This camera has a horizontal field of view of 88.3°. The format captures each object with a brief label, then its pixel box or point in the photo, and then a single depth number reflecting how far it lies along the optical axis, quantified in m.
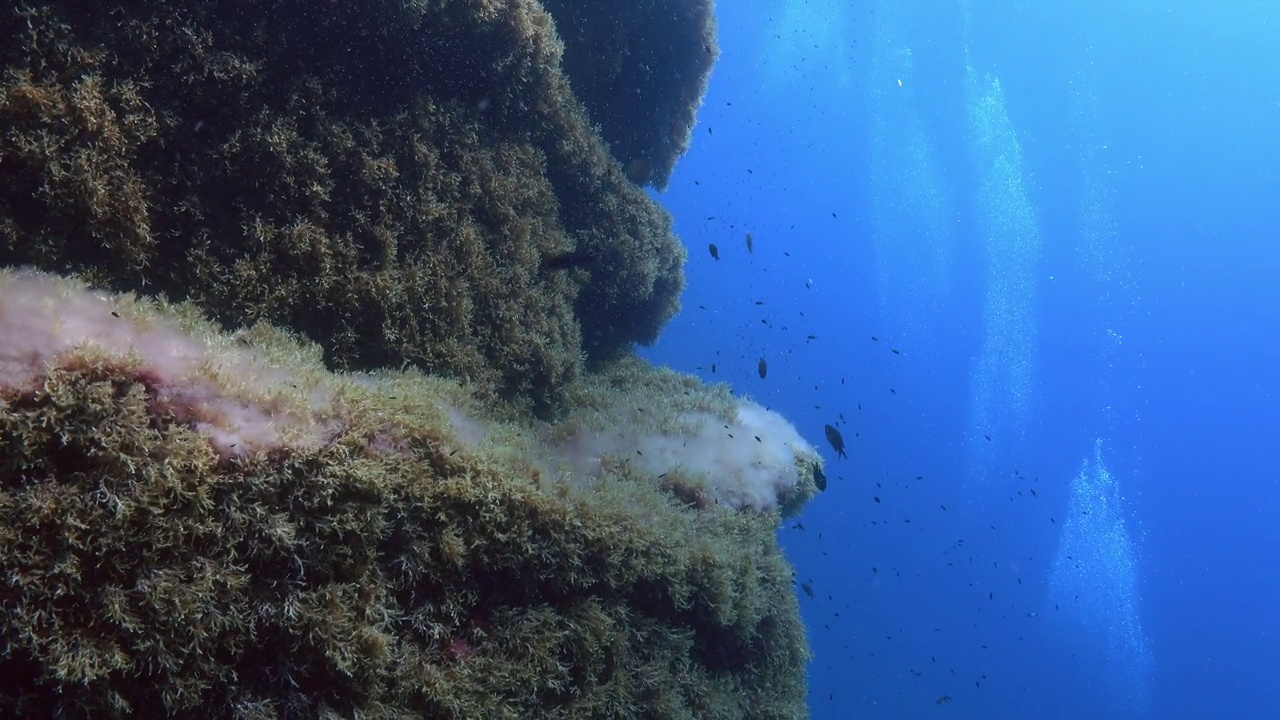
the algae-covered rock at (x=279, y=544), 2.86
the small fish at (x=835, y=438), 9.44
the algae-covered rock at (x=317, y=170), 4.48
